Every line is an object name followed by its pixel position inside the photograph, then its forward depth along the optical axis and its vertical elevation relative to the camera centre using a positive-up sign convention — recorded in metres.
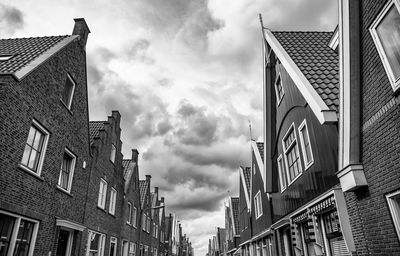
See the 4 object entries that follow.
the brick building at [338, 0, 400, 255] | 5.45 +2.64
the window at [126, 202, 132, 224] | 21.76 +3.55
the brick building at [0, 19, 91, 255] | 7.93 +3.84
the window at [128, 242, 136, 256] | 21.65 +1.02
